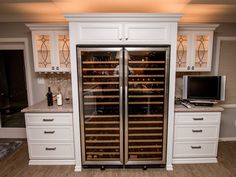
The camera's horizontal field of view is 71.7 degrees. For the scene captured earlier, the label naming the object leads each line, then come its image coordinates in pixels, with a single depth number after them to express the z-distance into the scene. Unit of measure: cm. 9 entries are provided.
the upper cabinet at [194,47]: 288
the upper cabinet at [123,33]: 232
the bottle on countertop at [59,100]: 275
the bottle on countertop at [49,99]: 273
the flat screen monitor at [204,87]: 274
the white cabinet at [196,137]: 263
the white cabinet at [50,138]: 259
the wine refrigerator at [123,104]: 241
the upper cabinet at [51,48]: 290
